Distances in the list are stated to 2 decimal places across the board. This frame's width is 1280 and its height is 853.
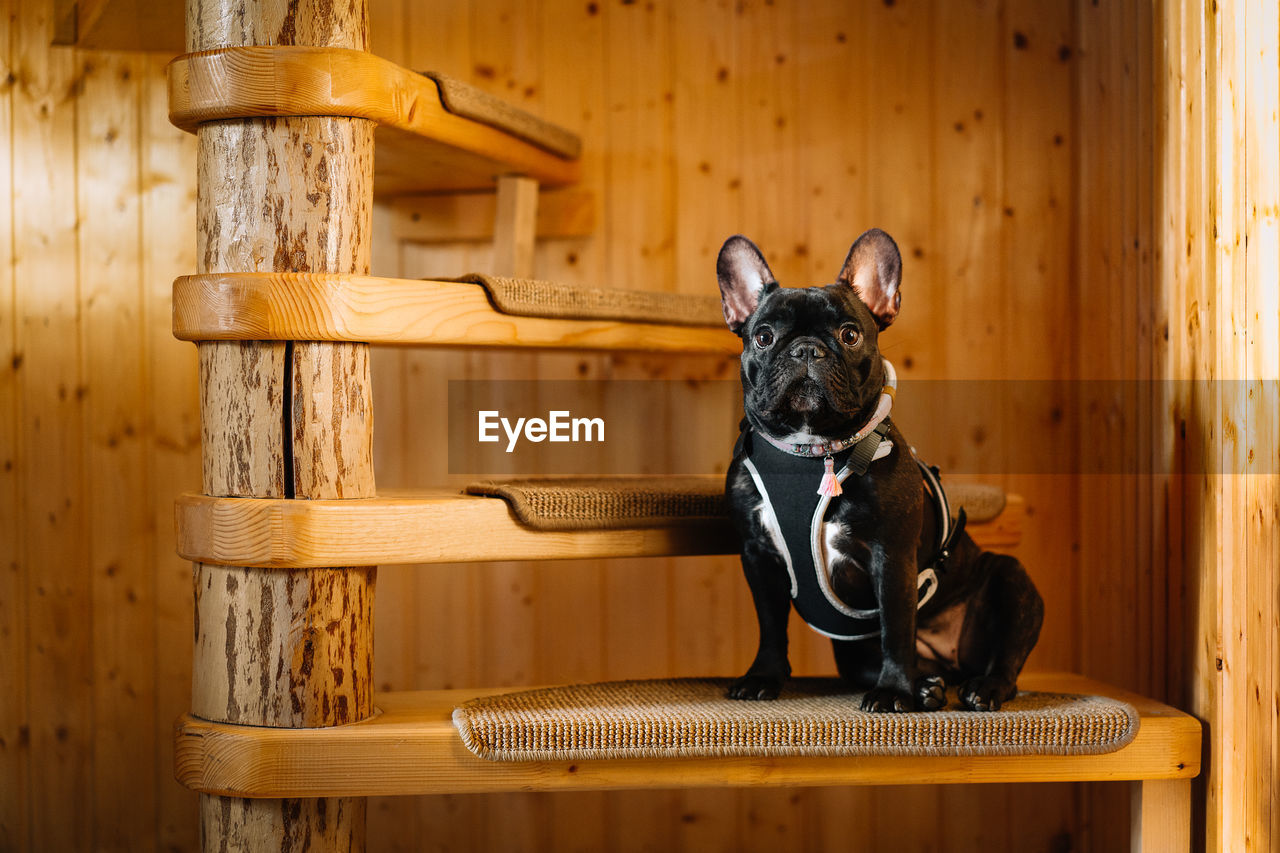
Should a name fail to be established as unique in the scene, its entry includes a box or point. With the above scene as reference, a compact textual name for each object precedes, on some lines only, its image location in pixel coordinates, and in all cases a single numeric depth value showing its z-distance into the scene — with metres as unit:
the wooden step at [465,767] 1.41
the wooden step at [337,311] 1.41
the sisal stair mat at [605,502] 1.53
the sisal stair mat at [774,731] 1.38
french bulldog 1.37
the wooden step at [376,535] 1.42
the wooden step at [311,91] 1.42
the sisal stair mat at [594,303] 1.60
